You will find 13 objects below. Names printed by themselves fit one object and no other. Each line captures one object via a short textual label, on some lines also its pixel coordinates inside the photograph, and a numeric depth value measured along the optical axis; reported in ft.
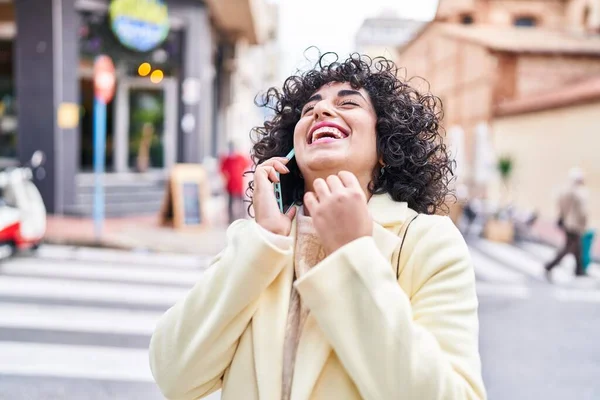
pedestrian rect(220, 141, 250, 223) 44.16
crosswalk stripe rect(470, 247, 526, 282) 32.94
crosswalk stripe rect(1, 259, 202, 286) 27.41
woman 4.46
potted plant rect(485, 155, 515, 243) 48.55
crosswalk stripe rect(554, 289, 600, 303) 28.86
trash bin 34.55
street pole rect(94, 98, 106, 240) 35.73
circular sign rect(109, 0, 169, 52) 45.06
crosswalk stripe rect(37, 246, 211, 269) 31.50
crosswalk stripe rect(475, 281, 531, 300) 28.86
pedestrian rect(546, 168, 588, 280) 33.76
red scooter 28.78
